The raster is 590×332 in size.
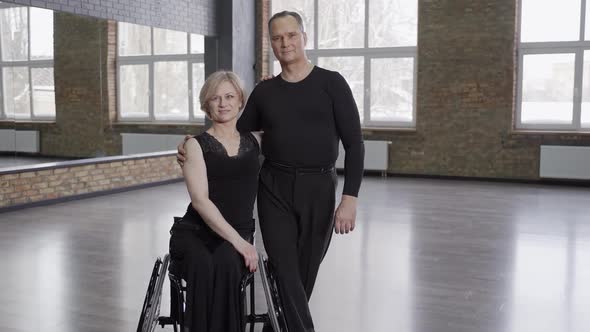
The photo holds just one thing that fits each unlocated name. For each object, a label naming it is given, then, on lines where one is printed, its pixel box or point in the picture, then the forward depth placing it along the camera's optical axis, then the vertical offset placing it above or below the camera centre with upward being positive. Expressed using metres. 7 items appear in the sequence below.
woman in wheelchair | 2.33 -0.40
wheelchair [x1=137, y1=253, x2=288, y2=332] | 2.39 -0.69
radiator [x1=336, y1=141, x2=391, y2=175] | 10.40 -0.67
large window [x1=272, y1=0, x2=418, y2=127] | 10.65 +1.10
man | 2.56 -0.20
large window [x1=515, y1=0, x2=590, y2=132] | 9.62 +0.74
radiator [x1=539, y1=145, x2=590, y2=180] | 9.27 -0.67
